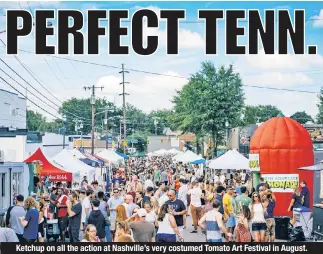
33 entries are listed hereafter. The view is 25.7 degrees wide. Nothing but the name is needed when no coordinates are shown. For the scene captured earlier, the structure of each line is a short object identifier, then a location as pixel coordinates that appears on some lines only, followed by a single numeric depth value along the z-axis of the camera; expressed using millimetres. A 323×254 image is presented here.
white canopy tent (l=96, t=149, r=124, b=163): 39809
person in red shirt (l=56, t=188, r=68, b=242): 17844
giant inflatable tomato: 25500
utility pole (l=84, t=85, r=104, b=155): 55519
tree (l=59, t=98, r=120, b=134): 120138
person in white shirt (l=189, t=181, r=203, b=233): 21953
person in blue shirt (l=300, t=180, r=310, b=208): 19875
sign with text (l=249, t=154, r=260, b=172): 27000
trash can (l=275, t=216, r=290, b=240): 19625
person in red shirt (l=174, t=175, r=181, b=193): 29647
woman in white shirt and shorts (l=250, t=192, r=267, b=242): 16156
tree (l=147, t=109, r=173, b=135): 149000
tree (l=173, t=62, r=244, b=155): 53844
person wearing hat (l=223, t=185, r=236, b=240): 18734
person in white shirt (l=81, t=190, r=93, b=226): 17703
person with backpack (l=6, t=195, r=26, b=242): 14797
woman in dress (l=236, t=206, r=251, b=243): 15055
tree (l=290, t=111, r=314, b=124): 142850
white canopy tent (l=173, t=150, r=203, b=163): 43544
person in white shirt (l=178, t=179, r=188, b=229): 23031
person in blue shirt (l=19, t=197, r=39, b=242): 14656
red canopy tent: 21359
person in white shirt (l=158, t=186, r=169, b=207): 18172
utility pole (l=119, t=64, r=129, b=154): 69531
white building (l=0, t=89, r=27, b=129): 59344
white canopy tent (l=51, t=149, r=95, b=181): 23391
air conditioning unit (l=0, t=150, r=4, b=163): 20436
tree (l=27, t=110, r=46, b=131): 145675
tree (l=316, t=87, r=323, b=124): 128288
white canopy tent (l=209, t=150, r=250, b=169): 29312
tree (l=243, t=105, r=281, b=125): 135375
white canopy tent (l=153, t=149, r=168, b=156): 68062
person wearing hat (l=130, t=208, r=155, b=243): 12969
